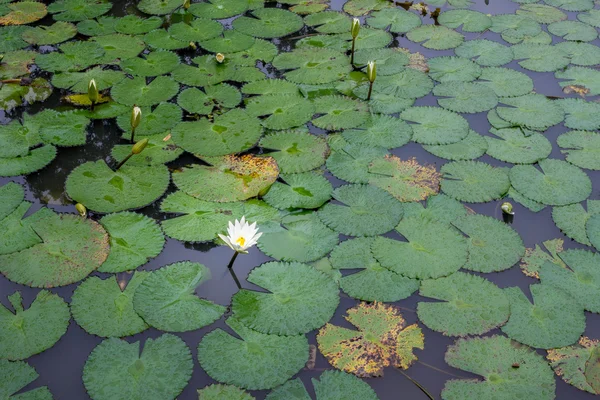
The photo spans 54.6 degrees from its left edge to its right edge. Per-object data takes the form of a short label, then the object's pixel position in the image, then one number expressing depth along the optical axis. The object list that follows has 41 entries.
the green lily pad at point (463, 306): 2.77
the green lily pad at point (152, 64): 4.55
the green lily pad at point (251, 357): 2.55
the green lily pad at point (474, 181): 3.47
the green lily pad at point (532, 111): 4.05
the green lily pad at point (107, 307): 2.75
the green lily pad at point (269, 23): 5.10
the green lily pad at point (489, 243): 3.07
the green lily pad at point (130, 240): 3.07
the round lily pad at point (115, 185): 3.40
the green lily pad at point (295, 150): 3.68
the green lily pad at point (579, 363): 2.55
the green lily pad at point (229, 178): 3.46
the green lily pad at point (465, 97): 4.20
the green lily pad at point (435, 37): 4.94
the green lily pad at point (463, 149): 3.77
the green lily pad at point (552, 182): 3.46
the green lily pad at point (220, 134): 3.78
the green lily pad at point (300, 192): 3.40
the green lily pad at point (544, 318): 2.72
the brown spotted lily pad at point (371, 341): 2.63
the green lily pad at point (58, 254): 2.98
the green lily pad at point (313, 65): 4.50
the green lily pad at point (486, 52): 4.71
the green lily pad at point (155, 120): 3.95
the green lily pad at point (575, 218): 3.26
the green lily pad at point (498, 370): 2.52
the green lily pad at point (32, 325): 2.67
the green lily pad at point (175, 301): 2.78
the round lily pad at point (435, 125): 3.90
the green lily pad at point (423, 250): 3.02
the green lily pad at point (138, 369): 2.50
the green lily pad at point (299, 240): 3.11
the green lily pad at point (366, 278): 2.91
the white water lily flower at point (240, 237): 2.95
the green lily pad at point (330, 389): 2.49
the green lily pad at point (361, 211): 3.25
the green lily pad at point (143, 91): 4.22
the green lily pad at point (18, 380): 2.49
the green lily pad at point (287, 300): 2.77
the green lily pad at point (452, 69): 4.52
